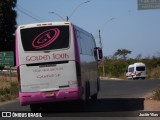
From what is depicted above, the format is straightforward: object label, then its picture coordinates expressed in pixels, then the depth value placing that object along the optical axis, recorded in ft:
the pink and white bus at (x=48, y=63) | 59.77
